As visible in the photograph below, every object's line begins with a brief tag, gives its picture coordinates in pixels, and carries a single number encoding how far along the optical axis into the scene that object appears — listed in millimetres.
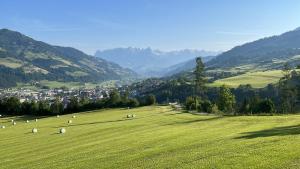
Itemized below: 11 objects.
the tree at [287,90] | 86760
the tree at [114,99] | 105902
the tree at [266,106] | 78894
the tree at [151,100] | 97489
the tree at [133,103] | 98492
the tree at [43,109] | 103664
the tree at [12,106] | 109916
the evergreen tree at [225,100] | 84907
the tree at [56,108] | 103278
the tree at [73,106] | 104976
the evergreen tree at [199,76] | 95791
